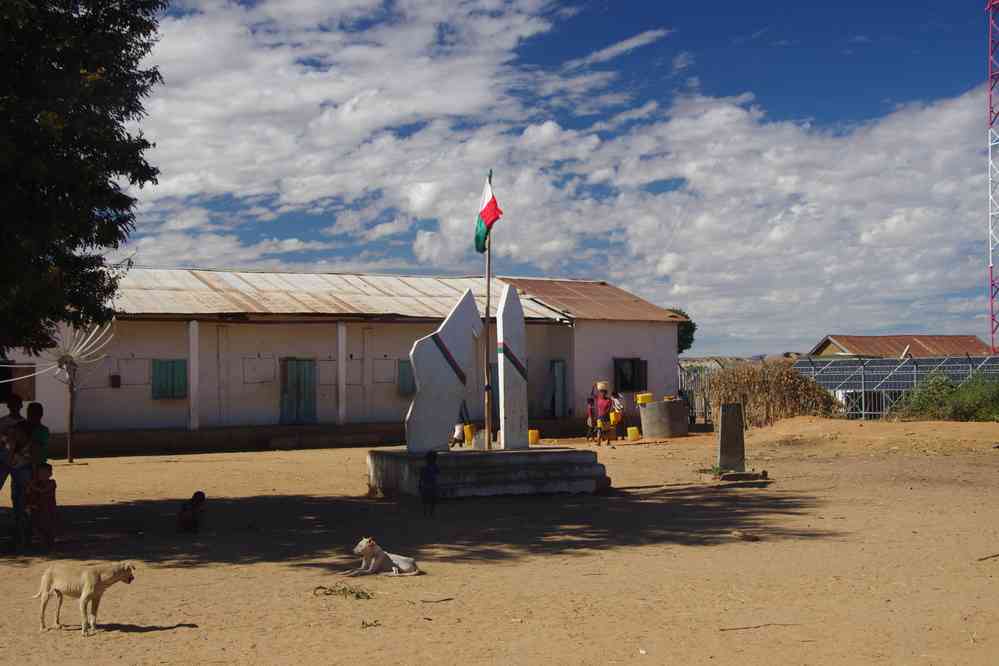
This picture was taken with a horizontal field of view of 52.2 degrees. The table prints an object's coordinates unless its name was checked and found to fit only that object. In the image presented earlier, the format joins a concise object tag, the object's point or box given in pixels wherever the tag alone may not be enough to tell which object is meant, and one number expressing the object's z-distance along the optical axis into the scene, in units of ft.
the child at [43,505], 32.94
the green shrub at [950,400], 83.30
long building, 81.71
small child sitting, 36.88
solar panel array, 97.91
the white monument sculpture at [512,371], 52.11
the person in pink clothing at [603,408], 83.10
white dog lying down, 29.14
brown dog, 22.06
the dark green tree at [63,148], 33.42
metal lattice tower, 118.01
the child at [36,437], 33.32
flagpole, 52.26
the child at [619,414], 86.38
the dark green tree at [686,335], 194.80
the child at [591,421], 85.46
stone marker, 55.26
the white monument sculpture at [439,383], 49.57
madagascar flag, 55.26
